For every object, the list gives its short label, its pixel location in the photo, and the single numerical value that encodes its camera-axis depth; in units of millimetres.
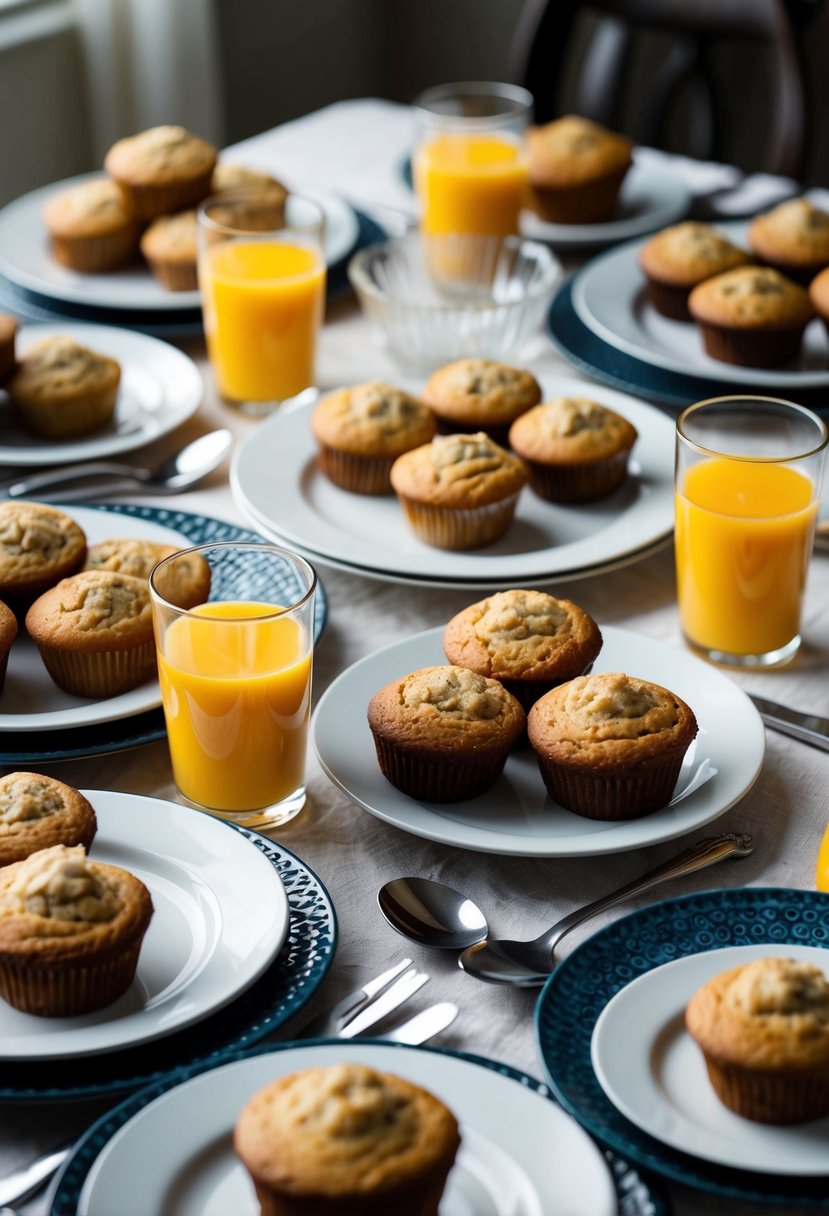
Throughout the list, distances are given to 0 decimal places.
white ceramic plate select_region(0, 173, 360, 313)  1614
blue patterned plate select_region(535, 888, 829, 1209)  984
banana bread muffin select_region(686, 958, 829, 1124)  990
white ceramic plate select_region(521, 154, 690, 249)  1740
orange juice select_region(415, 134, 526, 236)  1714
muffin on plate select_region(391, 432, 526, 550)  1343
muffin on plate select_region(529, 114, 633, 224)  1737
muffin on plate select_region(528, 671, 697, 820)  1136
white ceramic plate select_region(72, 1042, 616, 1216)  967
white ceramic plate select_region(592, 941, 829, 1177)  990
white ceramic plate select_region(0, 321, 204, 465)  1453
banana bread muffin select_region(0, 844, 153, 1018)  1027
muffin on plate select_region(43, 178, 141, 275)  1639
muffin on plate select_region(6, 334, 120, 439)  1453
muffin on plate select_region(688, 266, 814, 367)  1512
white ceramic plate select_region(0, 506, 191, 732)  1193
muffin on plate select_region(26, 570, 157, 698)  1212
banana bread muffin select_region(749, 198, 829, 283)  1600
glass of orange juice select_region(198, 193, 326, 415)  1521
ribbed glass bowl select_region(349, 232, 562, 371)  1520
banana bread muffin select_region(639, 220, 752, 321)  1578
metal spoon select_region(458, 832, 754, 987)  1077
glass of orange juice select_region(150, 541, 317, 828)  1147
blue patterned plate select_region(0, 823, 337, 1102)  1014
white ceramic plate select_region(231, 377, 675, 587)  1327
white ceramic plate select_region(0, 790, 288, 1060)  1032
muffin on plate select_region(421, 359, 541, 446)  1429
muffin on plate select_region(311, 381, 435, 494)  1401
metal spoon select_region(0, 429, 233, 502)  1426
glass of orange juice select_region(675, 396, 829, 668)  1271
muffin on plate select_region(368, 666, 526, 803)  1146
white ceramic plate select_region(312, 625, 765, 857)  1133
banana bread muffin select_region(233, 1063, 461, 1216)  940
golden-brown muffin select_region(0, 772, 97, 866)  1078
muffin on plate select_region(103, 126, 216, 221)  1636
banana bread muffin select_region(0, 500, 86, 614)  1257
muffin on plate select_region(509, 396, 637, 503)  1386
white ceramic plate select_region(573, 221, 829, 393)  1503
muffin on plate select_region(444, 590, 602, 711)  1200
